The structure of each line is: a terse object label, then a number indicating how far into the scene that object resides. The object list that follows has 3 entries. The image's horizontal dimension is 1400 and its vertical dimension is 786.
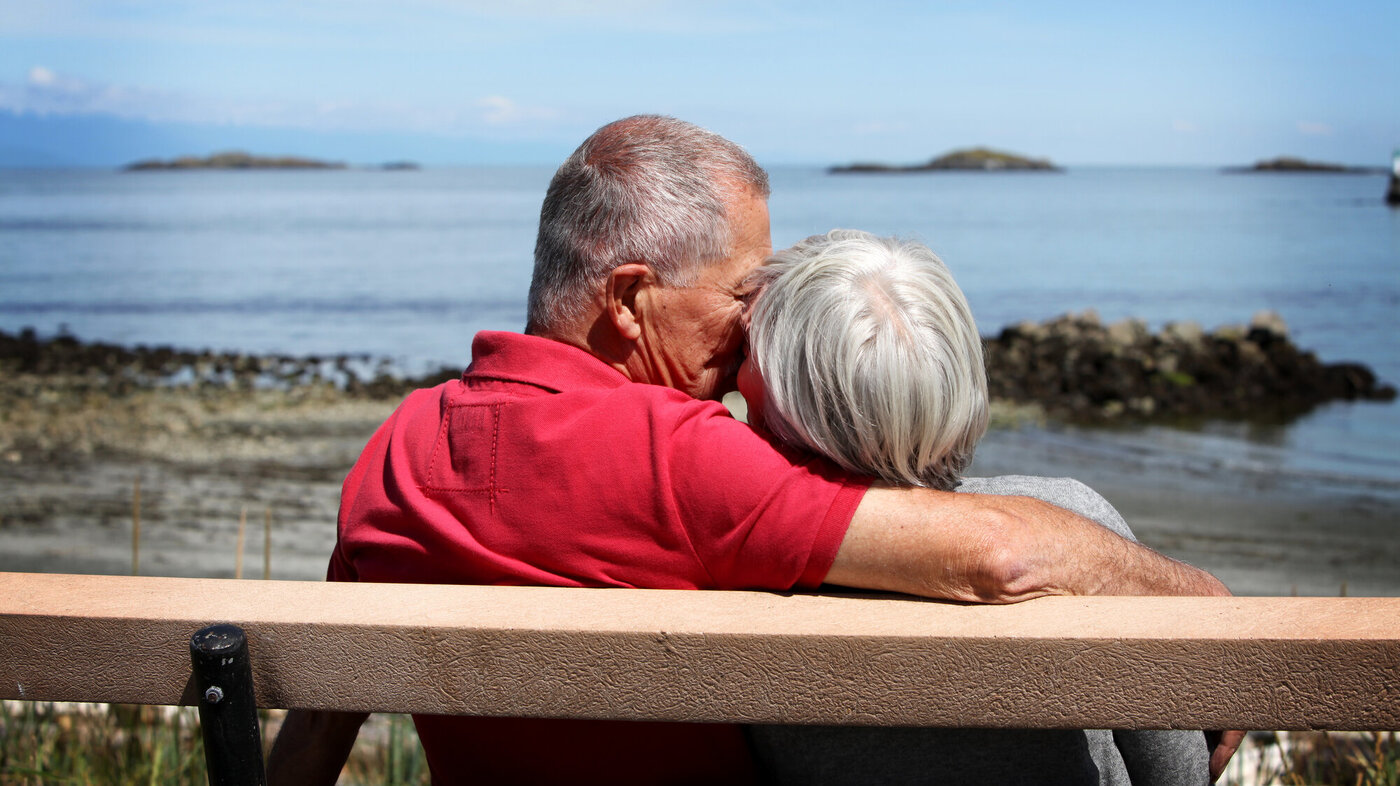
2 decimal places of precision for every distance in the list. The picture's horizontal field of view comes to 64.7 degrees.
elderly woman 1.77
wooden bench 1.36
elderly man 1.70
